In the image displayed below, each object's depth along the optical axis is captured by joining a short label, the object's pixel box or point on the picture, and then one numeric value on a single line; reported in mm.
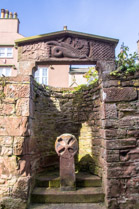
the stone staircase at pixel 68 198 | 3419
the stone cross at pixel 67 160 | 3752
